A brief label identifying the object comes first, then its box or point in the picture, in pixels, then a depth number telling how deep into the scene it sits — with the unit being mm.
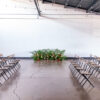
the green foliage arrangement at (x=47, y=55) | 6835
